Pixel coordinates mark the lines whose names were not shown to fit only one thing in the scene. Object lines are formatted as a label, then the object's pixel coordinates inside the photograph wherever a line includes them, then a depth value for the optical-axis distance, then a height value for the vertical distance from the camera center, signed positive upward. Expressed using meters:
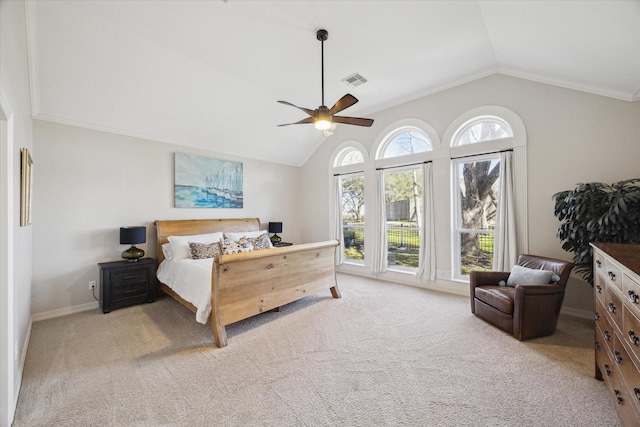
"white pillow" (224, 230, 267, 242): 4.81 -0.39
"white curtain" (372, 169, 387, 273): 5.16 -0.30
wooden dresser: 1.38 -0.72
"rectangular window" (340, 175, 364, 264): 5.70 -0.08
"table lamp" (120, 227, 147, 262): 3.75 -0.34
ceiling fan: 2.85 +1.12
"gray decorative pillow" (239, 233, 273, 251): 4.54 -0.49
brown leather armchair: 2.68 -1.01
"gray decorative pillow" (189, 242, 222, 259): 4.04 -0.56
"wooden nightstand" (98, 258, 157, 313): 3.56 -0.97
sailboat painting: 4.69 +0.63
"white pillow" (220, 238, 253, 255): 4.15 -0.53
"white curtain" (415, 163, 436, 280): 4.51 -0.32
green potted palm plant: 2.57 -0.06
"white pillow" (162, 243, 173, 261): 4.04 -0.56
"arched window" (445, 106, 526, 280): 3.75 +0.41
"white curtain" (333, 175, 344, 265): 5.87 -0.08
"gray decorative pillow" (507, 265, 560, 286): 2.84 -0.74
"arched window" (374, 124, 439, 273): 4.78 +0.39
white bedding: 2.80 -0.84
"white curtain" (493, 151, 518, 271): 3.71 -0.16
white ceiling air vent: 3.99 +2.11
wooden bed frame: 2.73 -0.79
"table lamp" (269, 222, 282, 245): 5.92 -0.32
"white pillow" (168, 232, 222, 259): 4.04 -0.45
